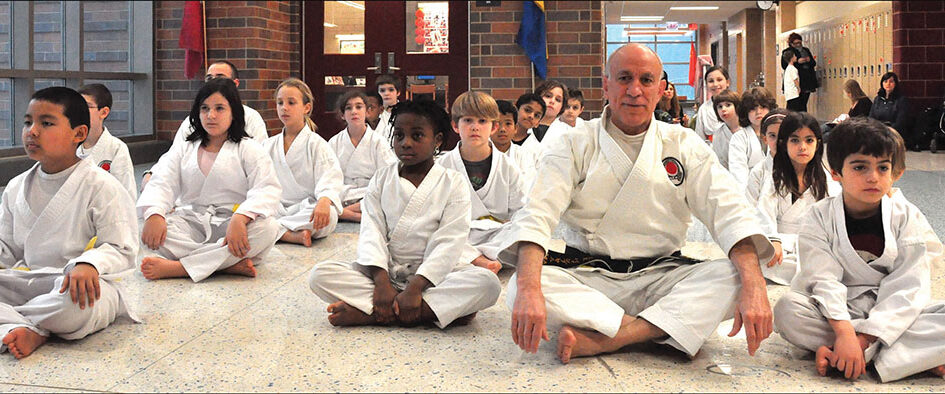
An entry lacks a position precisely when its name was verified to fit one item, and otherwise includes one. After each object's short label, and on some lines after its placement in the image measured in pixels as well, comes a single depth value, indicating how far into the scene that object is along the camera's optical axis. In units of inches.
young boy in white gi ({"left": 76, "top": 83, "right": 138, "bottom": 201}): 154.6
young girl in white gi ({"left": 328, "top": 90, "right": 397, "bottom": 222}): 200.8
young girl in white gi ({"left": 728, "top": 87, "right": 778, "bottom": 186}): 186.1
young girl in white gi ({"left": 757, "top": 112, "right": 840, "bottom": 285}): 127.2
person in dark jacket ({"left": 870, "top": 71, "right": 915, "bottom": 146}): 391.5
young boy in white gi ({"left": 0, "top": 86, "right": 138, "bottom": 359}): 95.1
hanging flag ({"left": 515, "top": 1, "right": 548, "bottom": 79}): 313.1
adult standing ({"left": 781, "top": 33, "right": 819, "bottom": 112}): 458.3
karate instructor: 84.7
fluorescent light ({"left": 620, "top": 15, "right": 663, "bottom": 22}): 721.6
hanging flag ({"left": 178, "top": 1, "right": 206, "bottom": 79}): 319.9
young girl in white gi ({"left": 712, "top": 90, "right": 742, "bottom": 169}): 221.6
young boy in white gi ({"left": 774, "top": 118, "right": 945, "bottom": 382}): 81.4
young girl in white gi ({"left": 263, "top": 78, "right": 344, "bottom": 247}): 169.5
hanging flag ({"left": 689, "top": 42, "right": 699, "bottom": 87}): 934.5
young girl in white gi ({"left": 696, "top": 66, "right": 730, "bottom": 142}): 258.8
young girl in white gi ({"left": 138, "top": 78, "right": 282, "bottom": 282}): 129.8
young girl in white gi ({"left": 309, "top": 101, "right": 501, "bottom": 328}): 99.5
